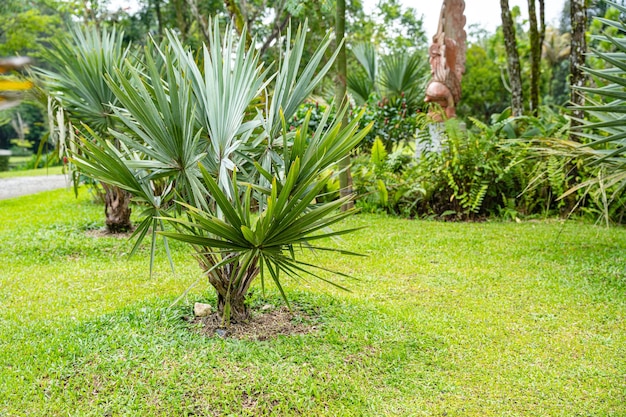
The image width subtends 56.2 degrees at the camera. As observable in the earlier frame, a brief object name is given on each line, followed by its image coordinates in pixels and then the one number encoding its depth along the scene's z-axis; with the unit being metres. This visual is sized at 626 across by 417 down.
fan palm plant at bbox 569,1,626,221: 4.07
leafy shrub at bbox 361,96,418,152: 11.16
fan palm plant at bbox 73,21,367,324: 3.19
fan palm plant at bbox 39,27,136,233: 6.36
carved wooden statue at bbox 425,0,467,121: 10.53
